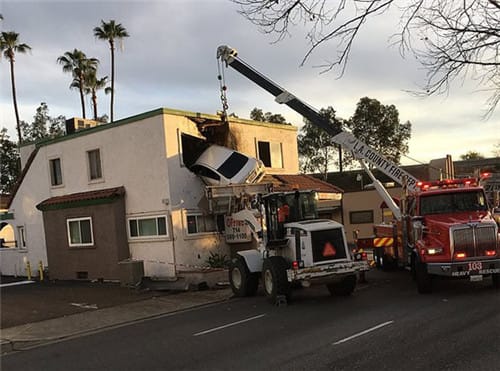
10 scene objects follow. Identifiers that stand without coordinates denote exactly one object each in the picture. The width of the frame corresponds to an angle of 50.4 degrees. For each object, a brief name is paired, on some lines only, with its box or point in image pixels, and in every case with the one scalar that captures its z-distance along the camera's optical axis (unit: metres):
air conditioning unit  24.39
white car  19.36
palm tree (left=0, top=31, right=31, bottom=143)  42.12
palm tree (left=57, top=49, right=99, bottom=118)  46.44
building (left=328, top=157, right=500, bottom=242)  37.67
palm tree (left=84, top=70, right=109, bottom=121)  46.88
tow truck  12.64
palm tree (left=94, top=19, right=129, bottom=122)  43.84
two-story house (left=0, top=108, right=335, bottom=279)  19.42
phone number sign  19.98
